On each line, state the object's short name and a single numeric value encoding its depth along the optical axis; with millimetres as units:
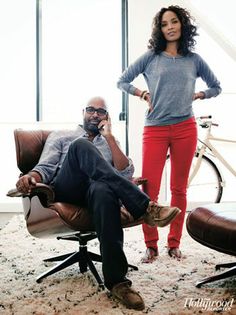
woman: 2348
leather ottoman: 1693
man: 1711
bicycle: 3574
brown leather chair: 1837
